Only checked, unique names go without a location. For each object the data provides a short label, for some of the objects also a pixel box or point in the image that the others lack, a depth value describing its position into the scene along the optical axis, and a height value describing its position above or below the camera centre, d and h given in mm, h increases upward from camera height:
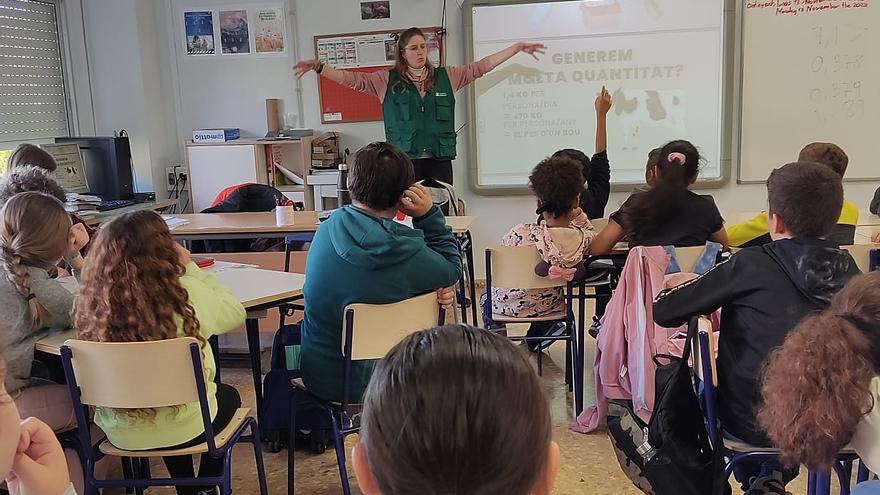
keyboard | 4434 -405
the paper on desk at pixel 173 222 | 3661 -434
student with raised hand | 3790 -341
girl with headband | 2854 -400
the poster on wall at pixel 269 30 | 5301 +713
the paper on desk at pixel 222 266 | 2783 -503
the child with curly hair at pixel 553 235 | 2947 -465
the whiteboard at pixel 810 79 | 4723 +194
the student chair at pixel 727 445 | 1870 -842
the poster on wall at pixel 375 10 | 5180 +803
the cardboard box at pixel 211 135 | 5129 -16
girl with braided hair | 2025 -412
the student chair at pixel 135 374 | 1727 -554
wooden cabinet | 5090 -224
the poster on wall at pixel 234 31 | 5352 +718
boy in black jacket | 1781 -425
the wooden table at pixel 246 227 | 3543 -455
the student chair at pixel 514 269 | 2939 -578
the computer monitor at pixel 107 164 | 4777 -173
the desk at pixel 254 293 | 2105 -511
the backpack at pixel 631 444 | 2049 -916
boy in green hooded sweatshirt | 2105 -389
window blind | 4840 +445
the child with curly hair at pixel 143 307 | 1805 -416
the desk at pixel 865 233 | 2940 -505
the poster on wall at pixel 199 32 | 5414 +734
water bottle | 4105 -343
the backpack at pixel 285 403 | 2779 -1009
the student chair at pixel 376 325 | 2029 -545
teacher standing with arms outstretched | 4551 +173
